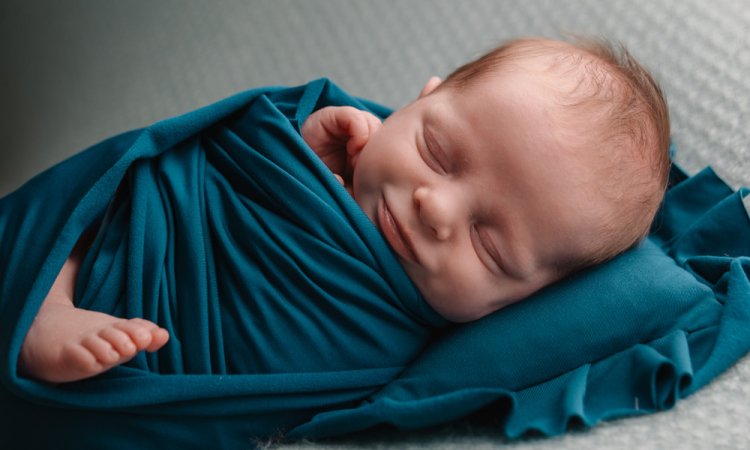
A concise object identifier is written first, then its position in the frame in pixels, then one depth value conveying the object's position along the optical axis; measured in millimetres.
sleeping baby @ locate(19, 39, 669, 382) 550
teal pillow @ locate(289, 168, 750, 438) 524
